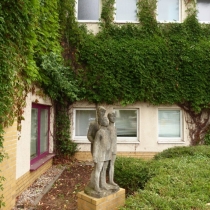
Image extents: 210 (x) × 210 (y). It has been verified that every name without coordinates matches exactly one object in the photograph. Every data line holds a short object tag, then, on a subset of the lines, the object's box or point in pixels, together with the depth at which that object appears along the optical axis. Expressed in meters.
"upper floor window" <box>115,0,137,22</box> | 9.05
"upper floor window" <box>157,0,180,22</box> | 9.17
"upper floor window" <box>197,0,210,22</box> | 9.23
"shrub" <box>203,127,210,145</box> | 8.40
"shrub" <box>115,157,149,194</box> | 4.82
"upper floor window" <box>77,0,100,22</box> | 8.98
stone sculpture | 3.65
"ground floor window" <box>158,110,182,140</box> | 8.83
